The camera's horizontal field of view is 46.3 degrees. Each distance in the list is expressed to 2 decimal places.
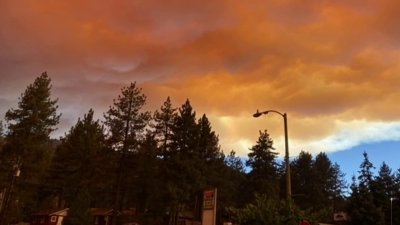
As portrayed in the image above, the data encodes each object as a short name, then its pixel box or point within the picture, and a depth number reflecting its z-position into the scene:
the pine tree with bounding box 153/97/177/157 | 68.00
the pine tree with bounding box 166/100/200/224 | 62.78
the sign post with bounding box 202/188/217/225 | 22.24
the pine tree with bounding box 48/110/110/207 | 68.81
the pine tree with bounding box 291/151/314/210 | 103.50
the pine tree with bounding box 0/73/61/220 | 56.53
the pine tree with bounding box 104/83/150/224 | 62.78
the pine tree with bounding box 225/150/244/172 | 123.46
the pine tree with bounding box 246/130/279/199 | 79.44
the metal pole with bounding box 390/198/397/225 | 86.25
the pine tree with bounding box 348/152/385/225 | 77.56
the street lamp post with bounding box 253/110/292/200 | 23.97
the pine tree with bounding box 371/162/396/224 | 88.38
